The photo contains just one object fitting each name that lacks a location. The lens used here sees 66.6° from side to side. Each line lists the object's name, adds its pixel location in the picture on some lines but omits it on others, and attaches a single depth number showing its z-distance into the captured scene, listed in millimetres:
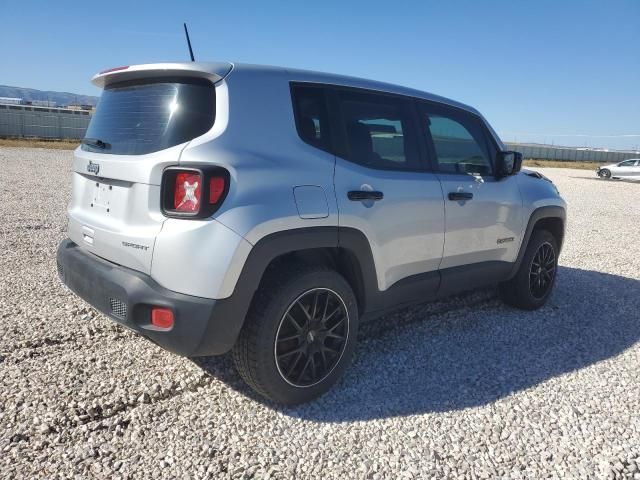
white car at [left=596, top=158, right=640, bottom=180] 26109
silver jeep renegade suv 2367
